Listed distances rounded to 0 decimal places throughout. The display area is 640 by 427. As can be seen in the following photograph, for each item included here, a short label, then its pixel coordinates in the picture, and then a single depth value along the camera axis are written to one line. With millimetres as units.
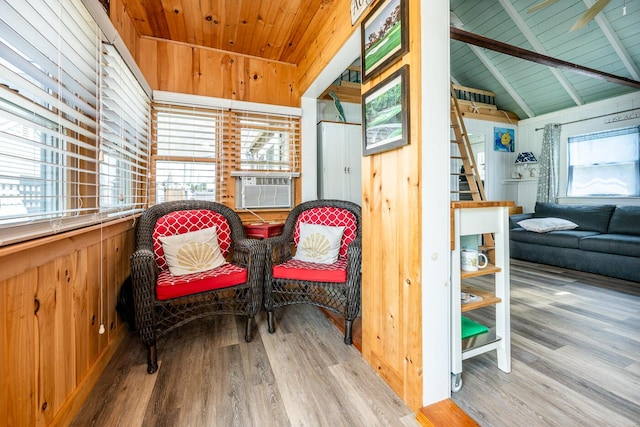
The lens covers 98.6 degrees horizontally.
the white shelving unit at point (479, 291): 1339
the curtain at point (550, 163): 4852
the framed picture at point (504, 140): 5406
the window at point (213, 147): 2617
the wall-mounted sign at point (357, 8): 1610
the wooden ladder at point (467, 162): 3242
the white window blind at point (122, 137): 1638
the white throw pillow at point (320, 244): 2219
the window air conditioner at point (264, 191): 2846
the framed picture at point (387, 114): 1288
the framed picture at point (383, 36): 1282
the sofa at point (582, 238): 3188
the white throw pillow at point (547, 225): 3965
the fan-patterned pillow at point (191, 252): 1938
